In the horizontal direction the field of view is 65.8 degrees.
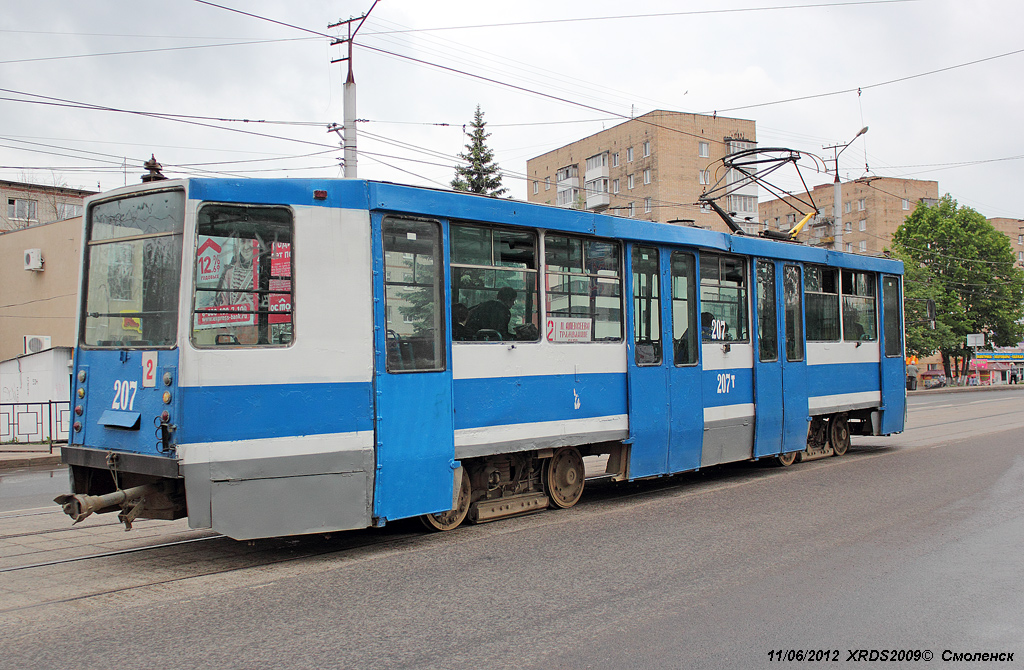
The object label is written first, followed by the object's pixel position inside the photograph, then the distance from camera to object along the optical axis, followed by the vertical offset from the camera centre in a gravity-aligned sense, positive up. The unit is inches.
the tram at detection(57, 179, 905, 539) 241.0 +1.1
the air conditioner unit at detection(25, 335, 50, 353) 954.7 +27.1
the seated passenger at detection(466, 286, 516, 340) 295.0 +15.7
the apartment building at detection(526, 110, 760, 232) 2171.5 +544.8
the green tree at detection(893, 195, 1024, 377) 2266.2 +237.6
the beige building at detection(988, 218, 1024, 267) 3809.8 +586.2
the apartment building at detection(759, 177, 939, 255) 2974.9 +555.8
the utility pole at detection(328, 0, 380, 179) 610.2 +180.5
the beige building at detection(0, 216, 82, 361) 1048.8 +111.5
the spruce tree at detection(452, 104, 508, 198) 1587.1 +396.2
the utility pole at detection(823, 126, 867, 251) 1027.7 +185.2
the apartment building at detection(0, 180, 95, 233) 1824.6 +387.6
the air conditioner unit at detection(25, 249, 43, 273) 1067.3 +143.8
